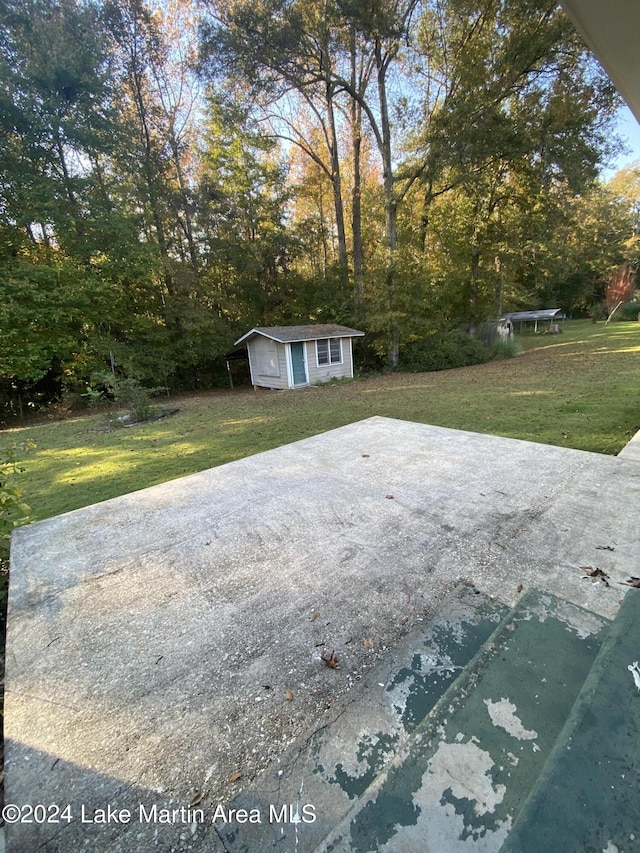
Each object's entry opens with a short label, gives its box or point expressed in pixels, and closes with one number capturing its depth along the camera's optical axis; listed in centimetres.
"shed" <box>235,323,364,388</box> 1373
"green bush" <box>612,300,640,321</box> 2828
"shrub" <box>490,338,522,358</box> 1817
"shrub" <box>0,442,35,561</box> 236
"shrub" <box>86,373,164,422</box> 895
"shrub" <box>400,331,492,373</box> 1611
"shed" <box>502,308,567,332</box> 3185
